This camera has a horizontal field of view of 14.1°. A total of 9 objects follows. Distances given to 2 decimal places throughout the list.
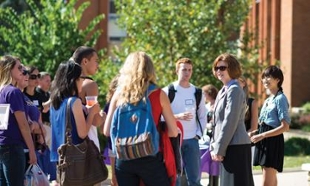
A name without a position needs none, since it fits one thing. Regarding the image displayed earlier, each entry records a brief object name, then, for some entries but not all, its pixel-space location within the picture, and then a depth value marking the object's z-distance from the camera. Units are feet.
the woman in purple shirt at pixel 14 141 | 44.47
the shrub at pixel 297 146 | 119.66
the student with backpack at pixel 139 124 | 37.92
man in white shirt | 58.49
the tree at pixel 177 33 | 121.48
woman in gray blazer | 44.73
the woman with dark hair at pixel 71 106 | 41.02
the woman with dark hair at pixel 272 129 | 53.06
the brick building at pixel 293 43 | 193.33
